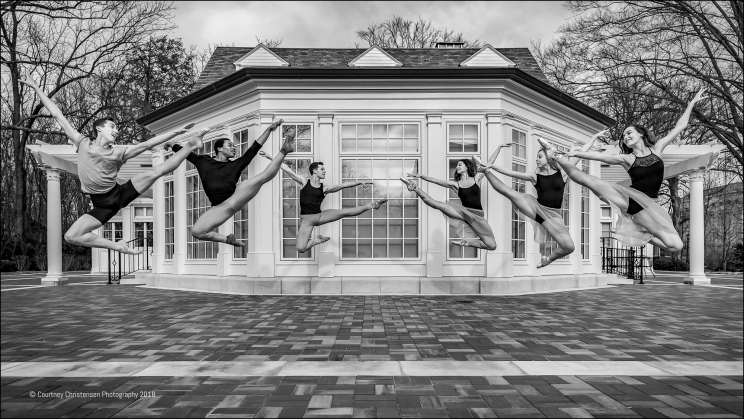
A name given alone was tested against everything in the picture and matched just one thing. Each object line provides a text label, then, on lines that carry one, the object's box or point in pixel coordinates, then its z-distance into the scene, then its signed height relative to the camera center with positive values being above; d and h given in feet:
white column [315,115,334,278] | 47.73 +1.25
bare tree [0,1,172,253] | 53.52 +19.40
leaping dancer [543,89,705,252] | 18.26 +1.01
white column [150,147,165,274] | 60.18 -1.56
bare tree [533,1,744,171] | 65.51 +22.83
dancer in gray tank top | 15.10 +1.32
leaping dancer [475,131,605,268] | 24.21 +0.72
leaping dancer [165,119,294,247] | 19.10 +1.32
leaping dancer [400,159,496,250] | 29.55 +0.61
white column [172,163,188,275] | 55.77 -0.37
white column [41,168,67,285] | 42.60 -1.02
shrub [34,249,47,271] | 89.97 -7.36
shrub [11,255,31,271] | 86.58 -7.52
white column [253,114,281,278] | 48.14 -0.66
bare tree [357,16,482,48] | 111.24 +39.76
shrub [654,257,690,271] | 105.40 -10.71
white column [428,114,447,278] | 47.67 +0.83
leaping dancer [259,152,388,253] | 32.22 +0.45
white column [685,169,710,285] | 61.11 -1.94
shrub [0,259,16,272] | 85.22 -8.15
